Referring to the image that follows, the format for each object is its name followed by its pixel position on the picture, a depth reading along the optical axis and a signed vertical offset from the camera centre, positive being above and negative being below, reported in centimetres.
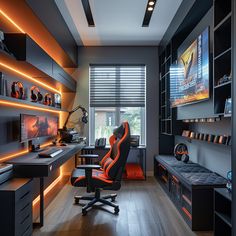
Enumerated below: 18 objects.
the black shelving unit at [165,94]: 354 +51
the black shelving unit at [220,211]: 178 -82
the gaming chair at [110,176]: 227 -65
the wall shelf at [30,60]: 188 +65
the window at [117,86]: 422 +73
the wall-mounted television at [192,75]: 229 +63
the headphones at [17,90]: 212 +33
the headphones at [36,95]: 264 +34
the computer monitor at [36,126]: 230 -9
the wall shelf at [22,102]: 169 +18
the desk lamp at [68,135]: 347 -27
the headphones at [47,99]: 308 +33
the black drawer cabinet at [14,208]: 149 -68
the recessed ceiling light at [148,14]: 265 +158
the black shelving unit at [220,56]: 190 +61
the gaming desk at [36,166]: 184 -44
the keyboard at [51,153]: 219 -38
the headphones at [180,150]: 307 -46
